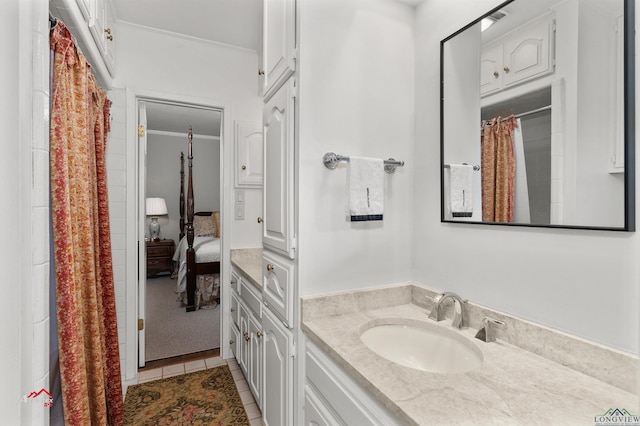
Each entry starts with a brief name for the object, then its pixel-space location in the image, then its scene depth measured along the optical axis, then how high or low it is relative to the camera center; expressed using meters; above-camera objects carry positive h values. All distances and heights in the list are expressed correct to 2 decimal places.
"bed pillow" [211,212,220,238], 5.52 -0.25
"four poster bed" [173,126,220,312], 3.56 -0.76
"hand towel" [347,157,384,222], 1.25 +0.09
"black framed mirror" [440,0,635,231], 0.80 +0.30
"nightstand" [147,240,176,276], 5.17 -0.79
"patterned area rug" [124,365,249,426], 1.85 -1.28
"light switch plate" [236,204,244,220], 2.61 -0.01
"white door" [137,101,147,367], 2.33 -0.14
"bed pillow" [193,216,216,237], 5.42 -0.30
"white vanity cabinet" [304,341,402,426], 0.79 -0.56
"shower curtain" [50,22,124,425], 1.21 -0.14
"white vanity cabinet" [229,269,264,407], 1.75 -0.81
